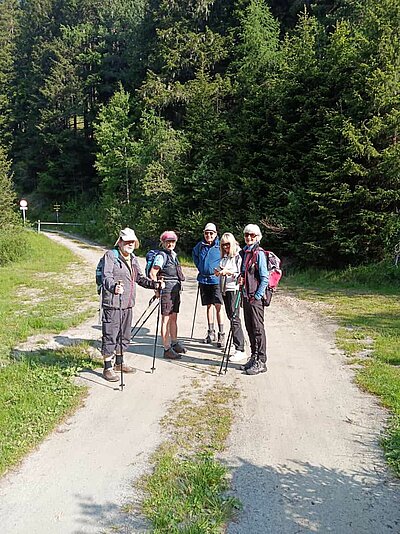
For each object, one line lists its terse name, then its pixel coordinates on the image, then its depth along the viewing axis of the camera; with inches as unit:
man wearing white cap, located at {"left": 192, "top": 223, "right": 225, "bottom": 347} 298.7
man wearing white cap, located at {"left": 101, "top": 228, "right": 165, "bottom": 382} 245.9
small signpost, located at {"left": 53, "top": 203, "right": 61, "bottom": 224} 1880.7
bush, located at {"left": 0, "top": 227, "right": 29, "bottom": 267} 860.0
